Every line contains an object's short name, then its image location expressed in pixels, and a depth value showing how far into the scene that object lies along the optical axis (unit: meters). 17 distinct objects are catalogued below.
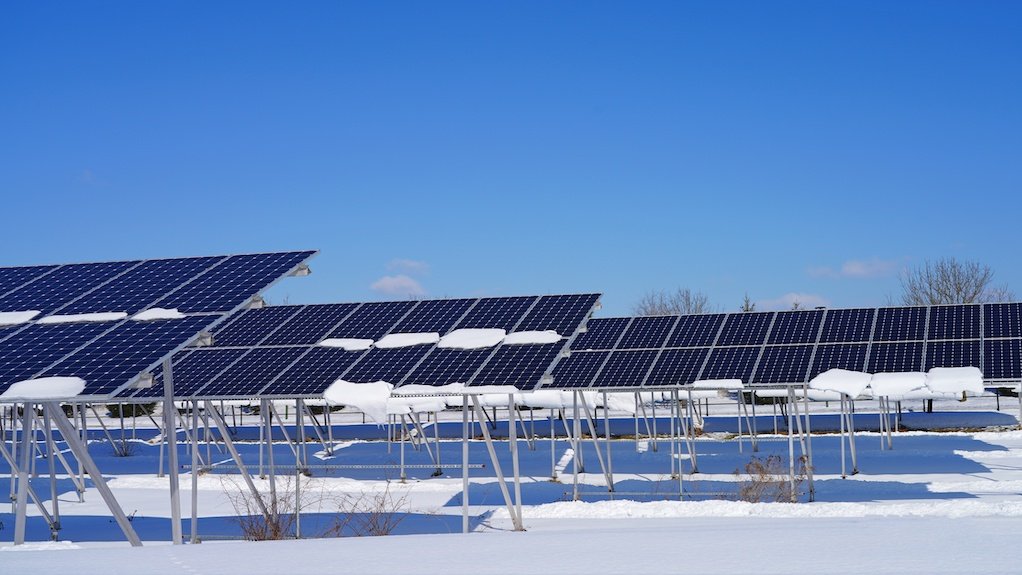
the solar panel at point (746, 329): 28.38
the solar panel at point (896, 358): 24.91
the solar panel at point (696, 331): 29.14
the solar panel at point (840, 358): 25.05
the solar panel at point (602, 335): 30.39
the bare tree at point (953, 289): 68.12
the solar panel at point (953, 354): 24.75
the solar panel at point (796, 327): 27.67
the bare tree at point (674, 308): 84.88
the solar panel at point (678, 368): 24.88
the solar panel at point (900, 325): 27.03
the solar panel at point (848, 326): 27.09
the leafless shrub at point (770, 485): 20.81
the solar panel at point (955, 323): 26.69
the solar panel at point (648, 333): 29.51
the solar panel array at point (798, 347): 25.00
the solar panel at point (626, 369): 25.09
